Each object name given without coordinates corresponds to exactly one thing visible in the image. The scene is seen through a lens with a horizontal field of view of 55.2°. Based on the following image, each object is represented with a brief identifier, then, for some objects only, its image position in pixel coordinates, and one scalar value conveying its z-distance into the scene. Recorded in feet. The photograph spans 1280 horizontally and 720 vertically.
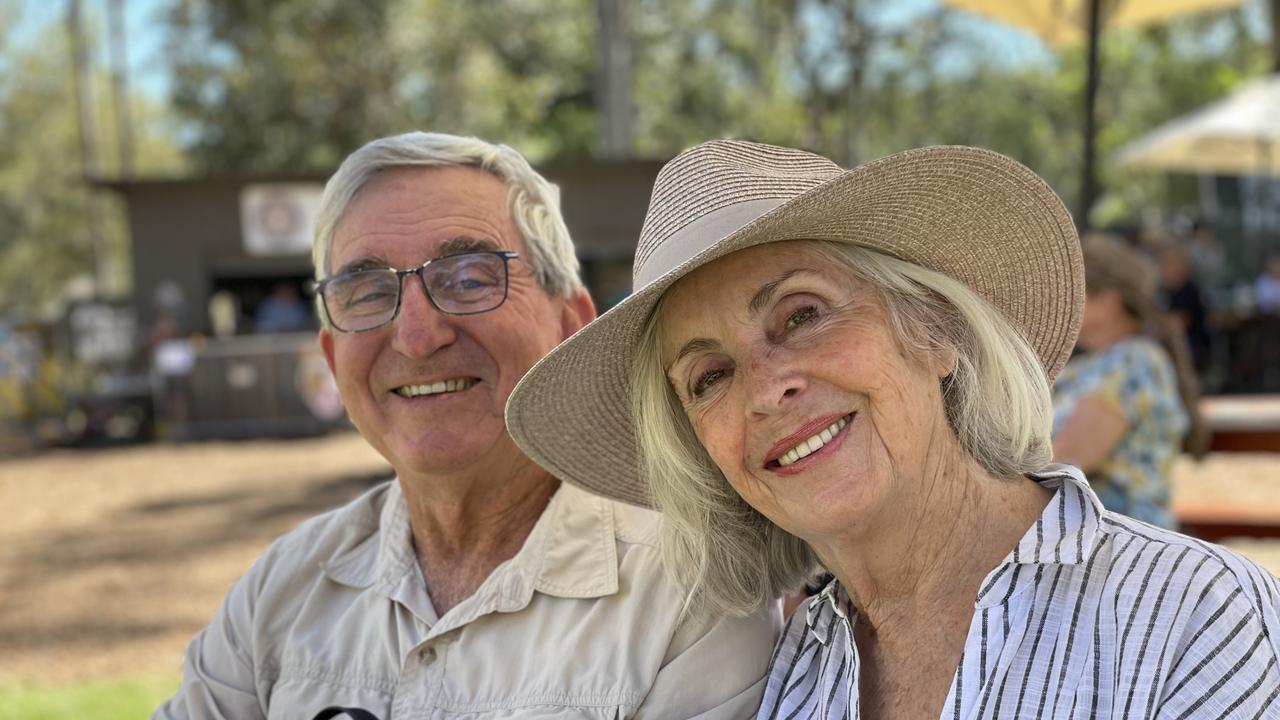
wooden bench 15.93
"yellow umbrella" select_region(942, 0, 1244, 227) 19.35
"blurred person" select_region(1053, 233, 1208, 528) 13.38
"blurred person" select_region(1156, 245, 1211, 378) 44.57
